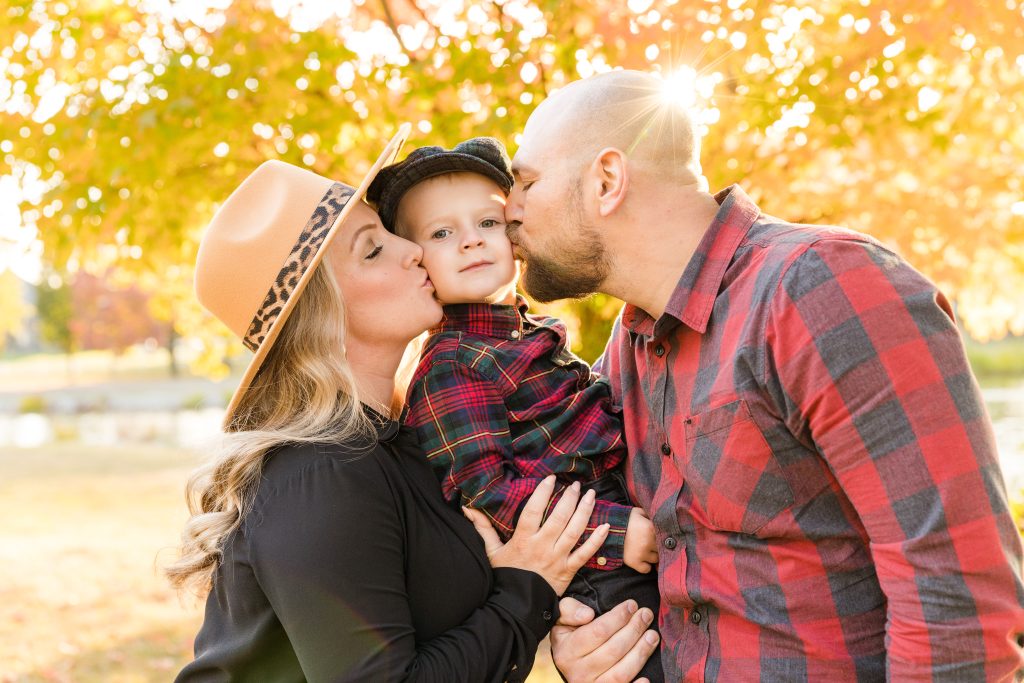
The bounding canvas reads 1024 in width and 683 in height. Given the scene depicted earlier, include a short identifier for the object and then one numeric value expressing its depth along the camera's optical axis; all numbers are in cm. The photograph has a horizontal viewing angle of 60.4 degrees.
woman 207
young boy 243
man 173
